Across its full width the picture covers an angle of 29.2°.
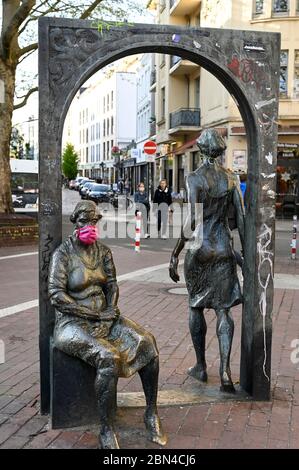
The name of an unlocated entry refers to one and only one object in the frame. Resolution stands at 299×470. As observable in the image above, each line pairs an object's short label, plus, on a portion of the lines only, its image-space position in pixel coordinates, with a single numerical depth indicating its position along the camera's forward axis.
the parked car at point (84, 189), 41.14
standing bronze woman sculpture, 4.33
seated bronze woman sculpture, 3.47
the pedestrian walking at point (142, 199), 17.48
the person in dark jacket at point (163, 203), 16.61
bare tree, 14.23
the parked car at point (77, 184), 56.34
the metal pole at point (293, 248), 12.46
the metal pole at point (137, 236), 13.51
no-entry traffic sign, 21.33
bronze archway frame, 3.89
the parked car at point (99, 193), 37.22
